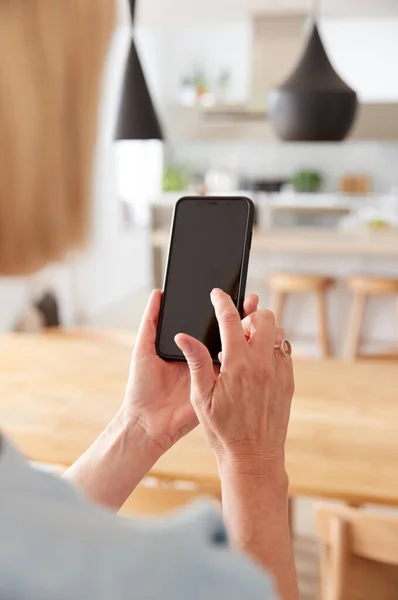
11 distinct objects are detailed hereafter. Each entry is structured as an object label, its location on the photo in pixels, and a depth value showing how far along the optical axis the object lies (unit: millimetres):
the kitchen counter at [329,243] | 4070
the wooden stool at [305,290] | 4051
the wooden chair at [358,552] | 1207
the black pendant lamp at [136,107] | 2553
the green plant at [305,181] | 6941
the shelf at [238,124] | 5727
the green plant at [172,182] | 7082
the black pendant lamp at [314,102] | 2406
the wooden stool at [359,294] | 3959
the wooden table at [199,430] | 1356
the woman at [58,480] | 363
